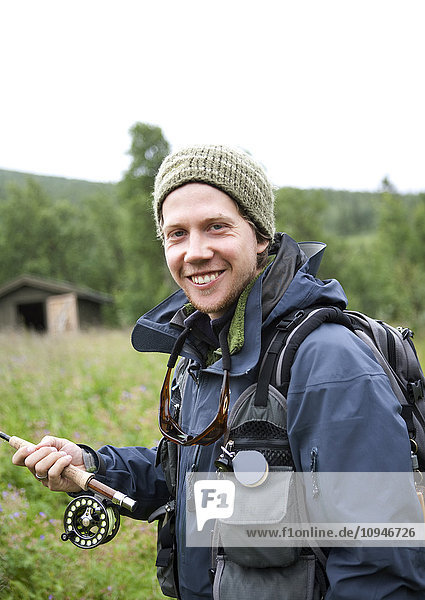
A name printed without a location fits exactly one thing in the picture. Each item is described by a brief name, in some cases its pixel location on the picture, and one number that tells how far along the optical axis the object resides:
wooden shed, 35.25
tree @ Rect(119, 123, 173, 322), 33.41
